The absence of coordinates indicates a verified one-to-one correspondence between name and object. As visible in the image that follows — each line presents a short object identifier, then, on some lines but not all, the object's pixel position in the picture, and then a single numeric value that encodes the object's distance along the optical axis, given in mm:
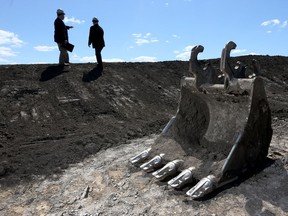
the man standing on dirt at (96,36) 7903
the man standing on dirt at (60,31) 7476
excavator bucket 2842
